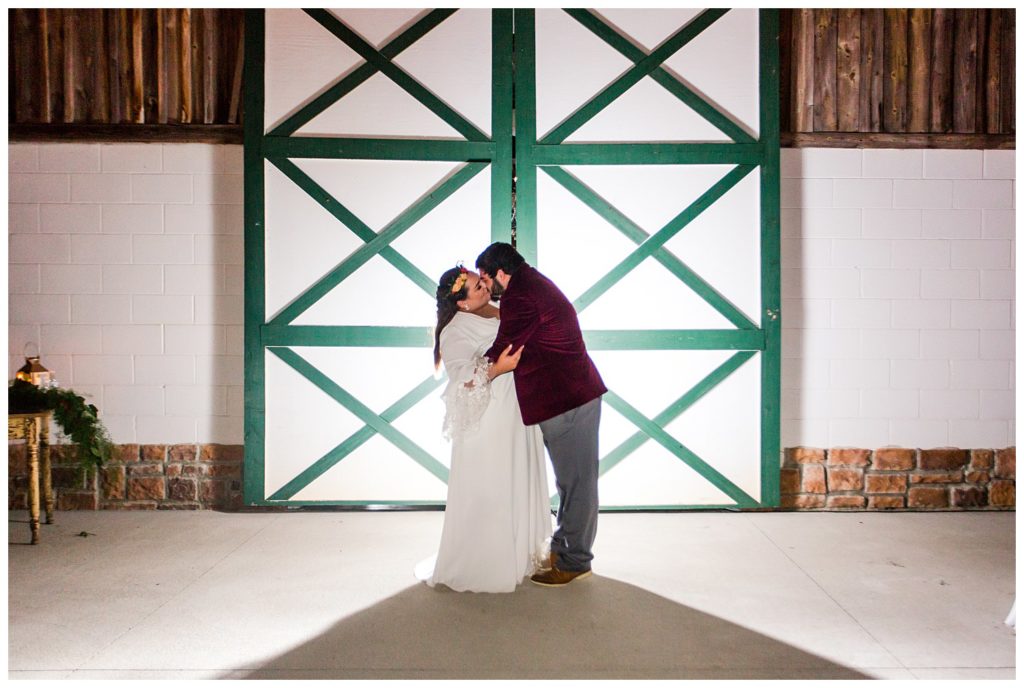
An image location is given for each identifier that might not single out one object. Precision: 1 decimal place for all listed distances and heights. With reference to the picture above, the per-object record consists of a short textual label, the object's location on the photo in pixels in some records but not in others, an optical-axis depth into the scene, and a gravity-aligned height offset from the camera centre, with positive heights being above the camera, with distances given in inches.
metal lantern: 177.8 -6.5
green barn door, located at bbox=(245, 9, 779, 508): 192.5 +33.4
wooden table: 161.9 -20.0
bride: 134.9 -23.2
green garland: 169.6 -16.2
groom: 136.1 -7.6
